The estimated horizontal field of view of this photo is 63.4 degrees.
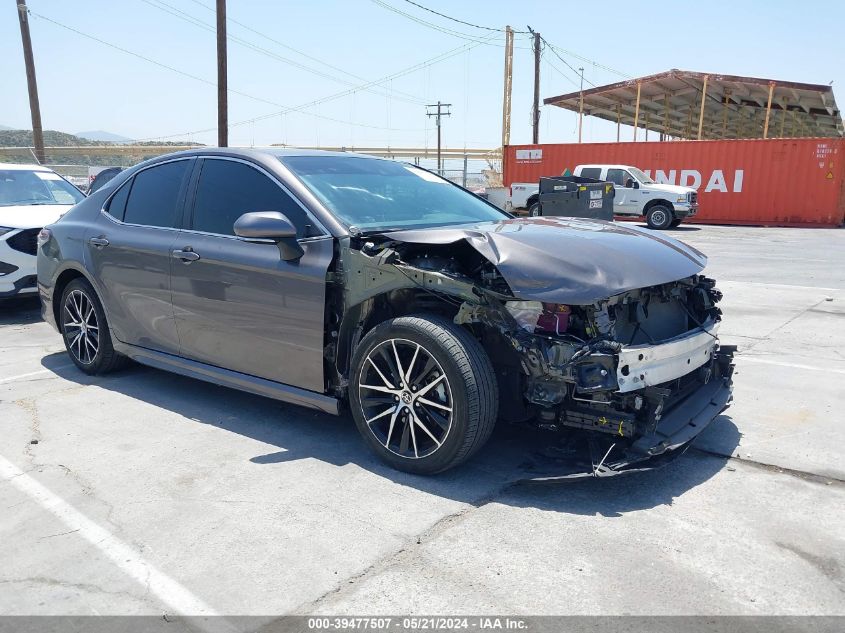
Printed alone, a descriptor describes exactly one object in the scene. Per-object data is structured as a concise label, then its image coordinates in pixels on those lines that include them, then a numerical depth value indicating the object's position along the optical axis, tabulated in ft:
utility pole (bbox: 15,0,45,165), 90.79
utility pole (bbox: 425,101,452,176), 202.26
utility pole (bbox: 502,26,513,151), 121.39
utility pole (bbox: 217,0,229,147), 67.21
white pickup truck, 67.67
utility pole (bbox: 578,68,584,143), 97.06
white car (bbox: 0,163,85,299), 25.07
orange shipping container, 73.31
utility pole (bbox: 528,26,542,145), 128.26
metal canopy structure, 85.20
